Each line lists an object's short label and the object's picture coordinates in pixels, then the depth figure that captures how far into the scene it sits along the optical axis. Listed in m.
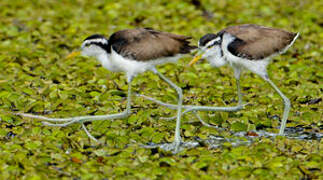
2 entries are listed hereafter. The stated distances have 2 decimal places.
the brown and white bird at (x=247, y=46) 12.06
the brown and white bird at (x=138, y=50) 12.02
